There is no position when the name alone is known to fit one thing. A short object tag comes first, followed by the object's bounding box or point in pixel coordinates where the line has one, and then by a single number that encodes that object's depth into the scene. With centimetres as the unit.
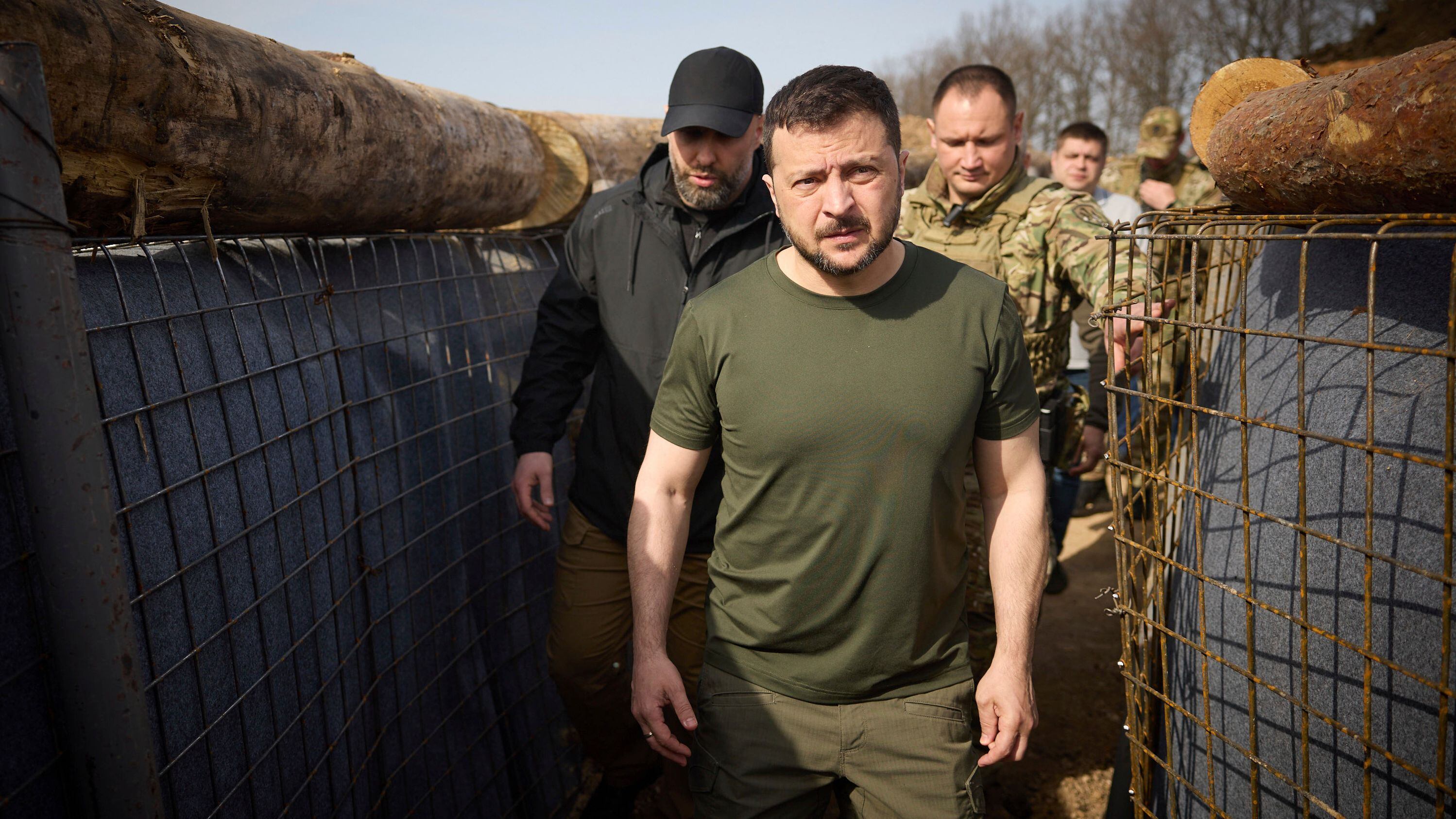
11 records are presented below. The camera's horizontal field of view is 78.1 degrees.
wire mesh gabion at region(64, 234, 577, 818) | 174
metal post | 116
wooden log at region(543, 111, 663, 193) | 416
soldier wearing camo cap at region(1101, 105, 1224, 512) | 692
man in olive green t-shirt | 181
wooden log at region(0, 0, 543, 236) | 153
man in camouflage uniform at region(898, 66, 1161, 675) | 308
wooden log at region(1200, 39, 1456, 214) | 122
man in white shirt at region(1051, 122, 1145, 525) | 579
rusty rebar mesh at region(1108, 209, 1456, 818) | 139
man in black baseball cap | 272
